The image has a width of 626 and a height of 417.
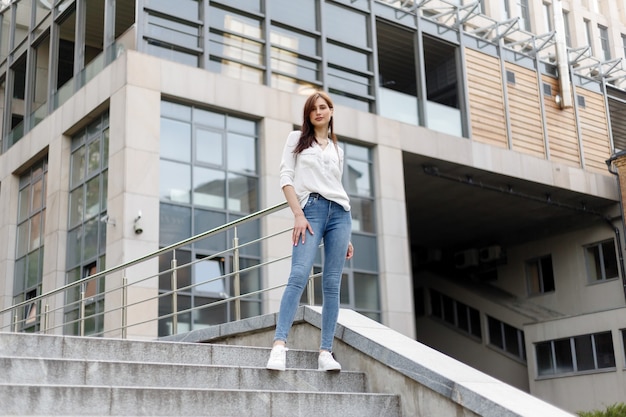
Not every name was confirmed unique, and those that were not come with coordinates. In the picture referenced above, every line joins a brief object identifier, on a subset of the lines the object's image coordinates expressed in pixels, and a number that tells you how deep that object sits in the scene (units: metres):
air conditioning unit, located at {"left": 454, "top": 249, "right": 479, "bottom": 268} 34.62
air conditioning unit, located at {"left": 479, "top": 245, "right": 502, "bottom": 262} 33.75
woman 5.56
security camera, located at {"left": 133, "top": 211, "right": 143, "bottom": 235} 17.50
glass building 18.55
